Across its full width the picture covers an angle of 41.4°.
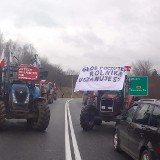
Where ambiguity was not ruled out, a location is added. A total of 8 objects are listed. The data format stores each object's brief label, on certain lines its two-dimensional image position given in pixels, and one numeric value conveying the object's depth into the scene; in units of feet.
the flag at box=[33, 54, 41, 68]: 33.95
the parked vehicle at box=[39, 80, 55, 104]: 66.08
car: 12.66
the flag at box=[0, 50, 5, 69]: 29.22
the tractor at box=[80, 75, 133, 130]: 26.60
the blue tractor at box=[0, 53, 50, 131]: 25.60
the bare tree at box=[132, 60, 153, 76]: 164.25
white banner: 26.68
